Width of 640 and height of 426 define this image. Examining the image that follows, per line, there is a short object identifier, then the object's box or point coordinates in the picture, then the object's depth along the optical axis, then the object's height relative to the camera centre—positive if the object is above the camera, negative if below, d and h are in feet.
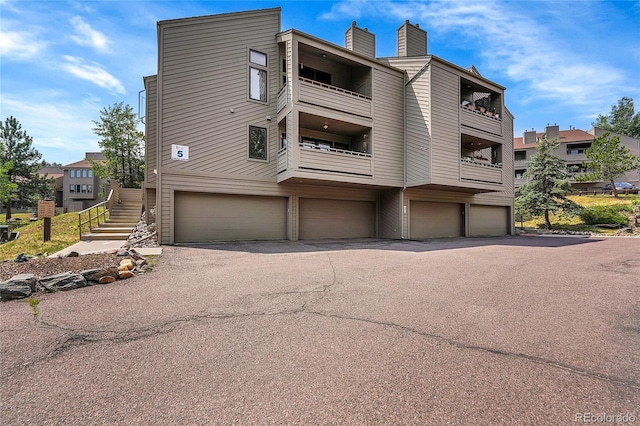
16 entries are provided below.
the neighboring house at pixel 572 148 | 127.44 +29.84
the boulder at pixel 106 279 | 18.67 -4.10
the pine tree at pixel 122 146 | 85.35 +20.67
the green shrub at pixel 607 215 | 64.54 -0.21
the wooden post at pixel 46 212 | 36.60 +0.52
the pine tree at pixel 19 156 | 105.70 +22.27
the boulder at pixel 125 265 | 20.39 -3.51
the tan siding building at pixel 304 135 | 39.70 +12.75
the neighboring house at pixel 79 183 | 144.36 +16.39
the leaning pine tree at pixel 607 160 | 79.82 +14.98
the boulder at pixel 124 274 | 19.80 -3.98
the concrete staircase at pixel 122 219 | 39.26 -0.52
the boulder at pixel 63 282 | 16.92 -3.89
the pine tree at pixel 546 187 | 66.80 +6.42
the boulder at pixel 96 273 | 18.42 -3.69
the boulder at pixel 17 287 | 15.61 -3.90
